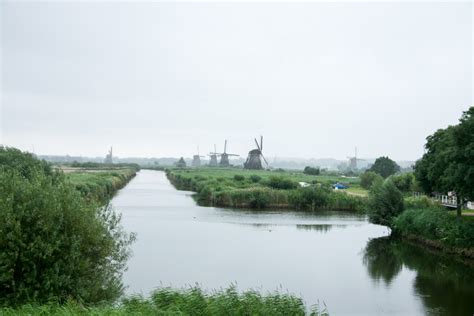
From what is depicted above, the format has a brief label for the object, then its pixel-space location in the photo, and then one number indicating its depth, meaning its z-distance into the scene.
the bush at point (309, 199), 55.72
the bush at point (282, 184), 63.66
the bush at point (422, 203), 38.03
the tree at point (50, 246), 13.45
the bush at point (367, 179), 71.44
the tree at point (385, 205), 38.03
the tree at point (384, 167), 89.19
